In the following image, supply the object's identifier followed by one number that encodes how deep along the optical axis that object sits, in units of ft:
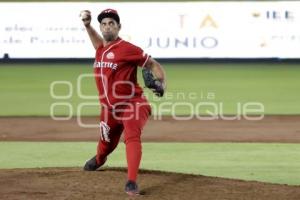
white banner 153.79
